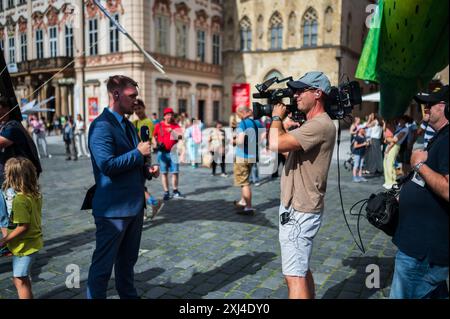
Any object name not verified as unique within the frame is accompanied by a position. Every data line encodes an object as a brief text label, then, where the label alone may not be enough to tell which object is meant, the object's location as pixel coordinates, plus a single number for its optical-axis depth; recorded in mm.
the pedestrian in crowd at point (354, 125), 11703
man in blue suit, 2738
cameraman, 2609
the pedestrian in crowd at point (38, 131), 14109
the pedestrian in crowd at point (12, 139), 3582
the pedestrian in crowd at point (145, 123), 5617
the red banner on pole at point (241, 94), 21445
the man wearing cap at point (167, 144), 7141
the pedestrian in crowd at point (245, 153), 6273
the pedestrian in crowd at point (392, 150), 7539
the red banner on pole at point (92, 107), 17530
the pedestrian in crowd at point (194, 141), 12148
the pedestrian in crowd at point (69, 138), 13352
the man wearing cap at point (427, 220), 1792
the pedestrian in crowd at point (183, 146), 13320
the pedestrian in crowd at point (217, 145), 10570
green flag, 2028
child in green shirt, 2852
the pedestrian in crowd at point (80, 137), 13555
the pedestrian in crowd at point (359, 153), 9273
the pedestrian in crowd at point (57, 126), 21930
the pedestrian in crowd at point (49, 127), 22816
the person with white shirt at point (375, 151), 9859
